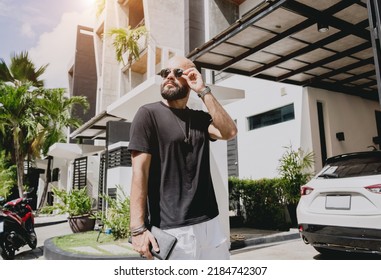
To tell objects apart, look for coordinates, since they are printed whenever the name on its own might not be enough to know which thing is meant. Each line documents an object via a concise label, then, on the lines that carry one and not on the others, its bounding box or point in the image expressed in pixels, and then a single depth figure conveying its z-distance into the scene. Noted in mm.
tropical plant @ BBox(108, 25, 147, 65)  9234
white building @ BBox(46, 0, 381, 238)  4180
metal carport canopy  4027
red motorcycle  3678
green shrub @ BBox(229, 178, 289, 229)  5793
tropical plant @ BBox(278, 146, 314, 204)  5691
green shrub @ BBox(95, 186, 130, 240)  4383
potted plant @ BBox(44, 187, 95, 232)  5660
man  1321
